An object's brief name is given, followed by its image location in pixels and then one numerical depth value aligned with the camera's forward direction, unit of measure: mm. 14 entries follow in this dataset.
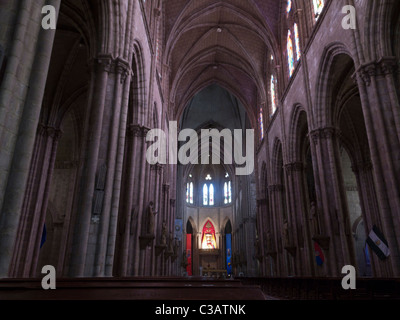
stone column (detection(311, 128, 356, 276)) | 11039
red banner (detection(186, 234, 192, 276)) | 41344
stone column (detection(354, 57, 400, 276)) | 7661
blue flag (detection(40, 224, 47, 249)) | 12369
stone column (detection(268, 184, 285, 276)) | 19469
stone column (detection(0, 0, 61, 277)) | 3957
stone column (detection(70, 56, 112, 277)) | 6746
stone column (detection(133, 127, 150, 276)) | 11125
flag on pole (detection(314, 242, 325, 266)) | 12491
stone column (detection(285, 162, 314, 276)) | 15266
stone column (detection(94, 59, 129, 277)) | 7125
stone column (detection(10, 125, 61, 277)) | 11977
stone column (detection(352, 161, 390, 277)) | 16281
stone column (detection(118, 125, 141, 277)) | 9961
